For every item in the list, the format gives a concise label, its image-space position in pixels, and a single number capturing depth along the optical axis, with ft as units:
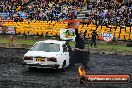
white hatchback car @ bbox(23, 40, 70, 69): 60.90
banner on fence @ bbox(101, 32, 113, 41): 111.34
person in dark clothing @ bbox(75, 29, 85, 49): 75.66
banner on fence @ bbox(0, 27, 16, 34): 121.80
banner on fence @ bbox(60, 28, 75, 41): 112.88
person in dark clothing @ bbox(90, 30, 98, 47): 103.24
